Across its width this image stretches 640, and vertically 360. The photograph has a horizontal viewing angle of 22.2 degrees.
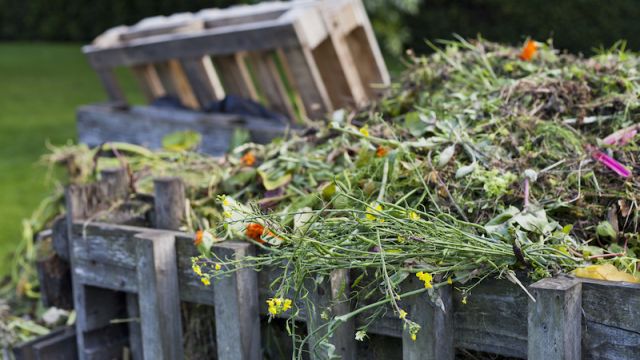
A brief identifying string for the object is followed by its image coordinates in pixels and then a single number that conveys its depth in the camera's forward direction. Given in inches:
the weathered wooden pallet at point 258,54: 206.3
